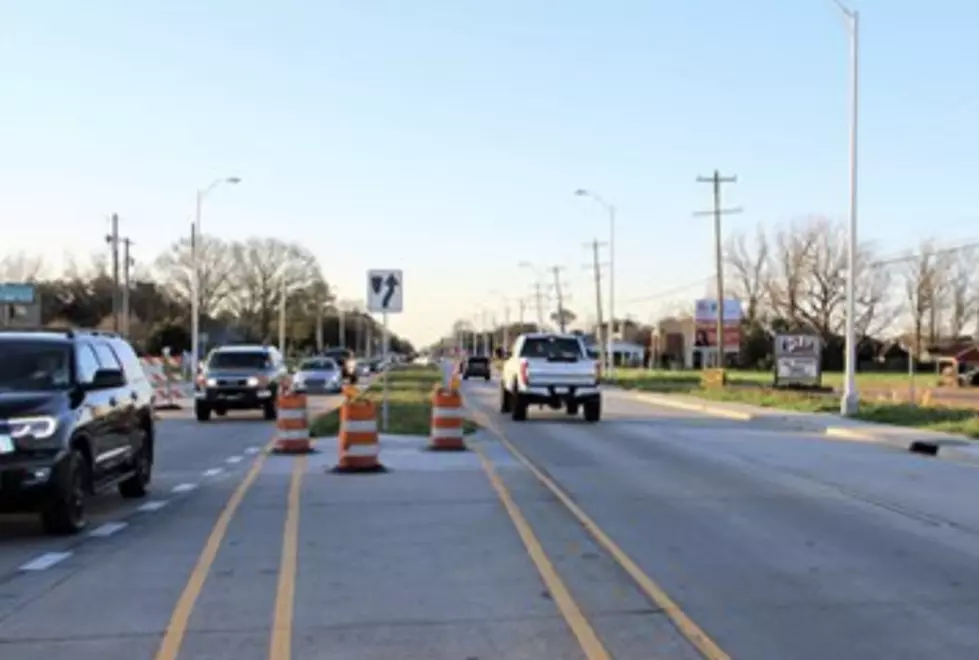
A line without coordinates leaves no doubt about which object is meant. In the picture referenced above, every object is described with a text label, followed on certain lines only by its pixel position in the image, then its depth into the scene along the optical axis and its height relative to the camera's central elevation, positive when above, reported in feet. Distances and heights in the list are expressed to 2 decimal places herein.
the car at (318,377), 161.00 -2.31
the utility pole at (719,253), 186.29 +16.71
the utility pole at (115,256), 239.71 +20.10
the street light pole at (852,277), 101.55 +7.12
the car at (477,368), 267.59 -1.67
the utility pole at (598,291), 297.74 +16.98
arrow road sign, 73.92 +4.24
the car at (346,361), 201.67 -0.20
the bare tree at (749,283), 392.47 +25.36
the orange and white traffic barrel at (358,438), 53.52 -3.47
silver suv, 96.94 -1.85
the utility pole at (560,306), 357.37 +17.75
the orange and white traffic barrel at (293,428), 63.36 -3.57
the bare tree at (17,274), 386.71 +27.24
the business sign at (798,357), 147.43 +0.51
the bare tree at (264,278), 411.34 +28.23
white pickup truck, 95.20 -1.67
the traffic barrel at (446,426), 64.23 -3.48
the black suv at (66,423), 34.73 -1.99
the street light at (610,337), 251.23 +4.89
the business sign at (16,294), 230.07 +12.48
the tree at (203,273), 397.60 +28.59
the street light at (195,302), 178.40 +8.46
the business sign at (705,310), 225.15 +9.44
